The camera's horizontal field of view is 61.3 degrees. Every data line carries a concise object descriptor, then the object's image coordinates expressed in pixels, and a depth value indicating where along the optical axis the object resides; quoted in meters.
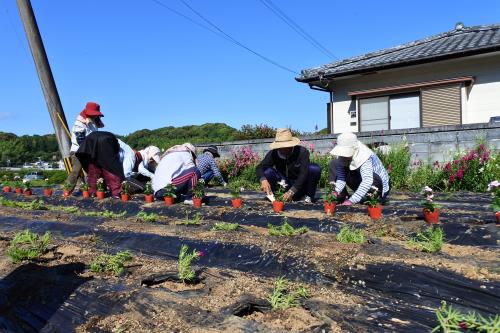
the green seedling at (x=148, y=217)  4.57
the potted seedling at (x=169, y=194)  5.79
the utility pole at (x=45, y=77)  8.73
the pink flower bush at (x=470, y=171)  6.52
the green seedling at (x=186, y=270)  2.51
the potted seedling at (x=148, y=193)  6.04
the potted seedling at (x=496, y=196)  3.51
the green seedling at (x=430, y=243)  2.79
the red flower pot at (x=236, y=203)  5.34
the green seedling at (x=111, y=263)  2.74
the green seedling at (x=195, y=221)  4.26
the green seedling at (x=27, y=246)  3.03
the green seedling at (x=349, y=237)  3.02
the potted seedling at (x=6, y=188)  9.06
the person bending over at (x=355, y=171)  4.59
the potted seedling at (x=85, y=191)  7.01
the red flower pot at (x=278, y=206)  4.76
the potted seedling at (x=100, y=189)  6.74
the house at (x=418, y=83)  9.36
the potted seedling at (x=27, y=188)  8.19
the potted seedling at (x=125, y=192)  6.41
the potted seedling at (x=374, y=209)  4.05
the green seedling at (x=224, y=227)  3.79
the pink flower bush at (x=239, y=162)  9.38
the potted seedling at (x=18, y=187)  8.55
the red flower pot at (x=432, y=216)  3.69
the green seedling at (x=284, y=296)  2.12
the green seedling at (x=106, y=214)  4.89
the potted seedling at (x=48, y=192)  7.66
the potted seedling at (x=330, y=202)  4.41
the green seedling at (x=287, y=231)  3.35
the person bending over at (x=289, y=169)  5.28
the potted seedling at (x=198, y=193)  5.55
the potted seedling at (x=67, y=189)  7.30
